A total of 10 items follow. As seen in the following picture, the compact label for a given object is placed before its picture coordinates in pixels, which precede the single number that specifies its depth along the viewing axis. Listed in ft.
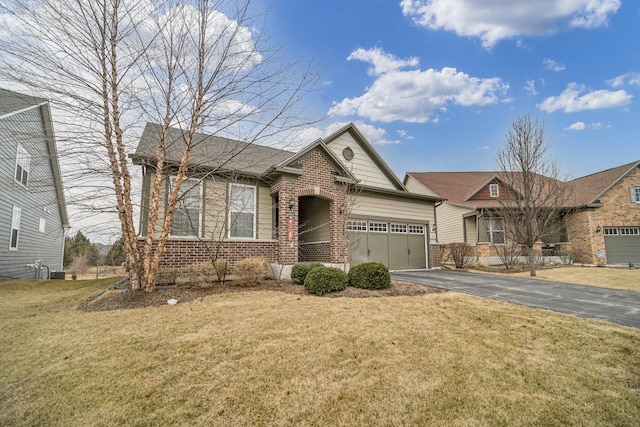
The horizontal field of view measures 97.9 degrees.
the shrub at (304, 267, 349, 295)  22.82
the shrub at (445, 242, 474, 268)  48.47
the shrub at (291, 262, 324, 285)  26.99
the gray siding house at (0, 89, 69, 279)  36.86
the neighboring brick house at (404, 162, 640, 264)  57.06
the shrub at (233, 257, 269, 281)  27.43
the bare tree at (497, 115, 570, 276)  40.63
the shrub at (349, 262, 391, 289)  24.45
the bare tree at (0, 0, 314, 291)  20.72
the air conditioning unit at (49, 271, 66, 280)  51.87
